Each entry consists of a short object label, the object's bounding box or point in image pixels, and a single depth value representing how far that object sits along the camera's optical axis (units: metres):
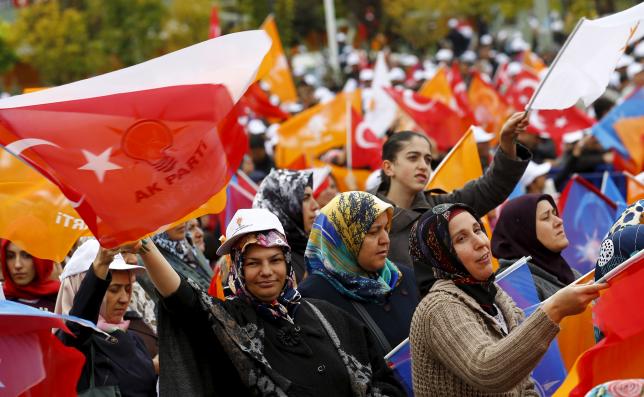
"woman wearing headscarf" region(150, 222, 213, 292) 12.74
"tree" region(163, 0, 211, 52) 67.81
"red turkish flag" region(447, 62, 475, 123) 27.01
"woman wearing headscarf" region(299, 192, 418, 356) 10.23
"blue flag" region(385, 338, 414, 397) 9.81
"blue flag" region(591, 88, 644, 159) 22.27
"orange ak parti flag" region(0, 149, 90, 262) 11.06
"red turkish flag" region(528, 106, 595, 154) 25.97
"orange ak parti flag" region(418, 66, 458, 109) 28.66
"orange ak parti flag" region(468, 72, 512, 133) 29.41
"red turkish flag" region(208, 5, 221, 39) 33.47
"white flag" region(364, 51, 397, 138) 25.16
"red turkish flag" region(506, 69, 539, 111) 30.22
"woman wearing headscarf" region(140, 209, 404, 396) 8.53
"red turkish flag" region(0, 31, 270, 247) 8.22
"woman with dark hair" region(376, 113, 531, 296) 12.14
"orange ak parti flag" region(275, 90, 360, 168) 24.30
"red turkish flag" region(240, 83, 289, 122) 31.66
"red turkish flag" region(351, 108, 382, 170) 21.92
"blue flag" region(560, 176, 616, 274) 15.85
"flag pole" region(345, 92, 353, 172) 21.77
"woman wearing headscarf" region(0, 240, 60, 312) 11.88
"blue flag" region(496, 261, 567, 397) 10.27
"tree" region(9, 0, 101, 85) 66.00
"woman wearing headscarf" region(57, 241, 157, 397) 9.41
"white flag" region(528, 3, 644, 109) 11.59
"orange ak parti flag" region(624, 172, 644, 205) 16.11
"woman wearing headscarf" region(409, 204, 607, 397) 7.64
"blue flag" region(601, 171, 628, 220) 17.69
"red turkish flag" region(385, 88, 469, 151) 25.37
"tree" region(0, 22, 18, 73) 65.60
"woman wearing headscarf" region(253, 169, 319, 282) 12.87
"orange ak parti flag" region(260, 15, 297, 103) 35.28
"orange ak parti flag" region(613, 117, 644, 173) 21.77
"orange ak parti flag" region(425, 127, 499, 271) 15.22
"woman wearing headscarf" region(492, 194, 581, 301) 12.17
